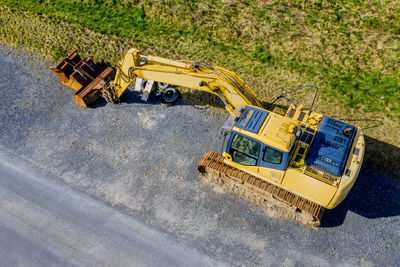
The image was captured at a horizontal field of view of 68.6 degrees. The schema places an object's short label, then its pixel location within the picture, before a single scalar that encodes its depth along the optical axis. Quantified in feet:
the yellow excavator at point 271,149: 31.45
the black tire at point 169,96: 47.52
